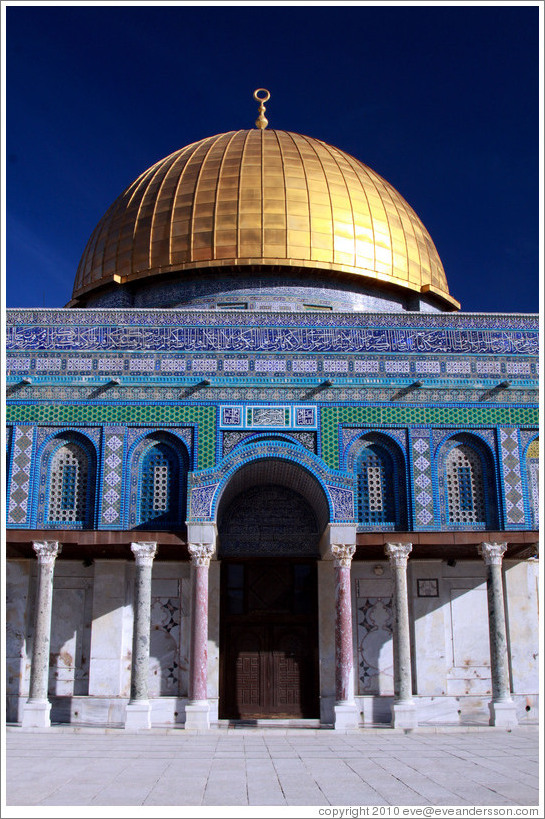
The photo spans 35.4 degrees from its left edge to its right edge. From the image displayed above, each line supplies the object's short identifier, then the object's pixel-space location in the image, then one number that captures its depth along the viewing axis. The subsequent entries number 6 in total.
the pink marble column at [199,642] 13.41
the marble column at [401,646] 13.90
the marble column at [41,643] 13.71
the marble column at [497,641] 14.11
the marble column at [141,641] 13.72
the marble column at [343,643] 13.48
